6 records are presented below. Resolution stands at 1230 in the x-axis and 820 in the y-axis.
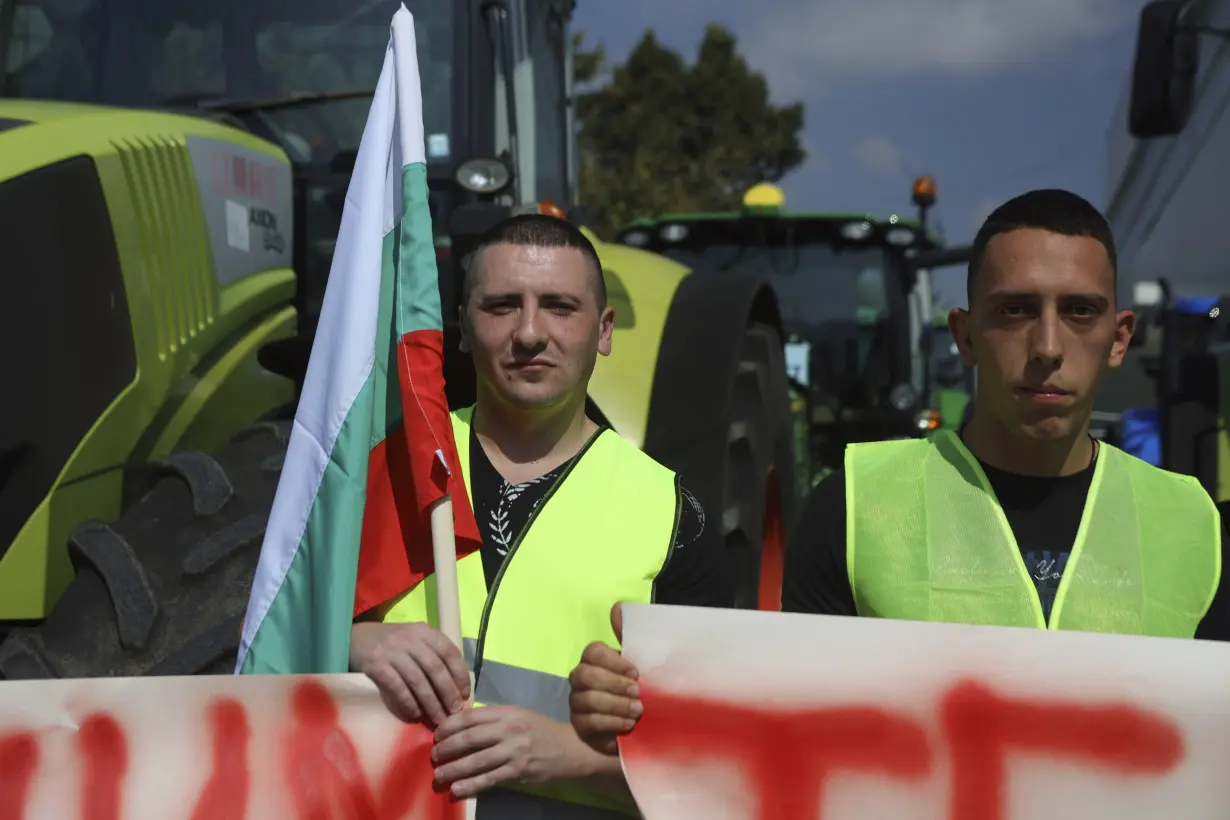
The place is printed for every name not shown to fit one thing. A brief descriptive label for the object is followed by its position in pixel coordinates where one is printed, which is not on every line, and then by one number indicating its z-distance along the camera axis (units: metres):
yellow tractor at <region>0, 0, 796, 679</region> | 2.65
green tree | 26.48
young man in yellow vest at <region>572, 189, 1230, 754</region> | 1.96
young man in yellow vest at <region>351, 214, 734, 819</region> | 1.92
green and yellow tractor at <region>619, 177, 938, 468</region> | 9.24
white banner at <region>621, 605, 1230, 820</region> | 1.95
